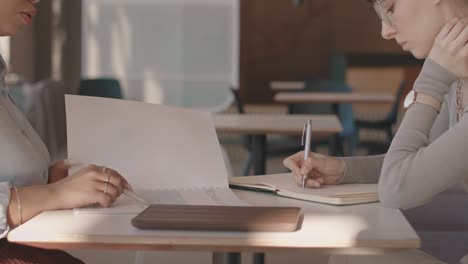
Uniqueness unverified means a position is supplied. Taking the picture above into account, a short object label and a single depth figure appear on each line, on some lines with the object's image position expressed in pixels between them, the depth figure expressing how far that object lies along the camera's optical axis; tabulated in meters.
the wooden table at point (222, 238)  1.39
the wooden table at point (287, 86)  10.03
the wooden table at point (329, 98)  7.55
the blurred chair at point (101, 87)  8.04
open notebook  1.82
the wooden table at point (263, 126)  4.30
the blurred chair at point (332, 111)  7.95
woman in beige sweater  1.65
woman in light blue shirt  1.63
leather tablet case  1.45
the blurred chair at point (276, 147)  7.00
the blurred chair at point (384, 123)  8.87
